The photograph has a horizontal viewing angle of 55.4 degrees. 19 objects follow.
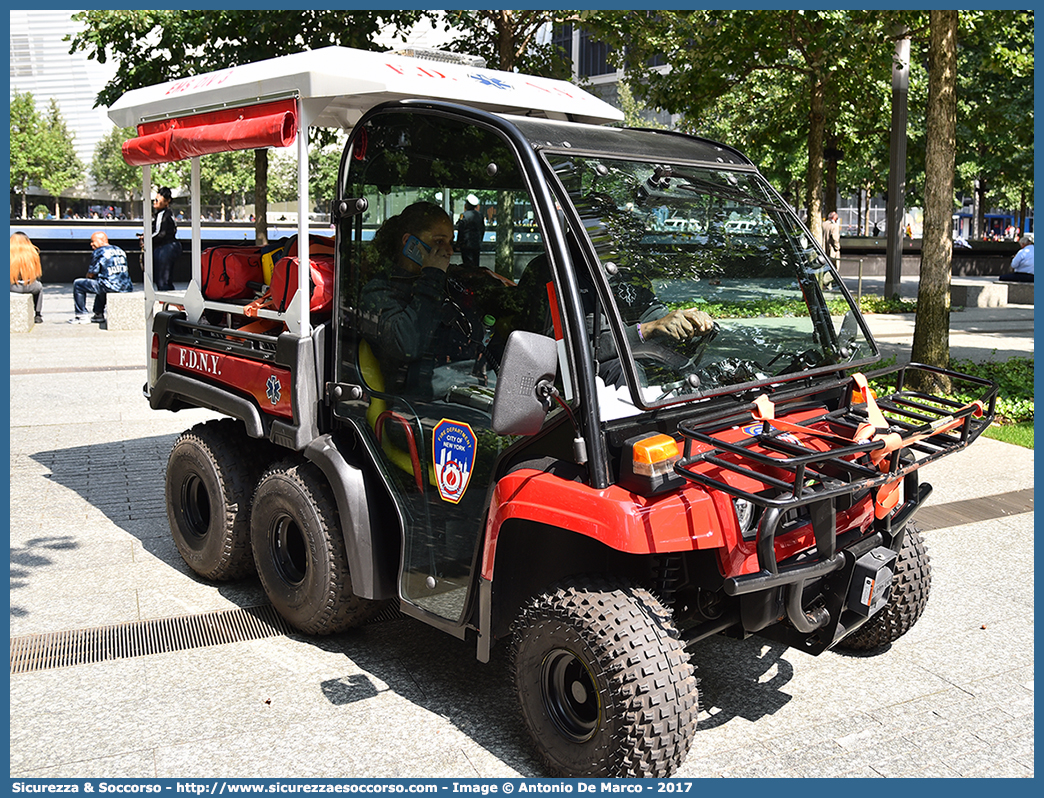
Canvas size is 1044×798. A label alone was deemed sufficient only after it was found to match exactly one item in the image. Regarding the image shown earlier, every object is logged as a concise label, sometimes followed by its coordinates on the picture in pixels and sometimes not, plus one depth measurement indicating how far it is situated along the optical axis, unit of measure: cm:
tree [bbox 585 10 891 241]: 1455
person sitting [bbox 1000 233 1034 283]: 2178
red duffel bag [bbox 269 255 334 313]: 437
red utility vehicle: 319
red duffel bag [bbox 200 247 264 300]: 513
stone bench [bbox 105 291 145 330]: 1534
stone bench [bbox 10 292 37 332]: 1490
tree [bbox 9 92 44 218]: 5309
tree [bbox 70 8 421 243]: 1323
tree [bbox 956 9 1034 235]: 1375
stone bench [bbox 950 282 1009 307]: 2095
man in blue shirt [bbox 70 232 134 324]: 1675
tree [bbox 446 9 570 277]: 1274
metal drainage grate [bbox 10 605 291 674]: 441
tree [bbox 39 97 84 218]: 5566
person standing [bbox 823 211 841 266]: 2200
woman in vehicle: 390
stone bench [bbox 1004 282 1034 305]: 2191
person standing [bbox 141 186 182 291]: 1371
